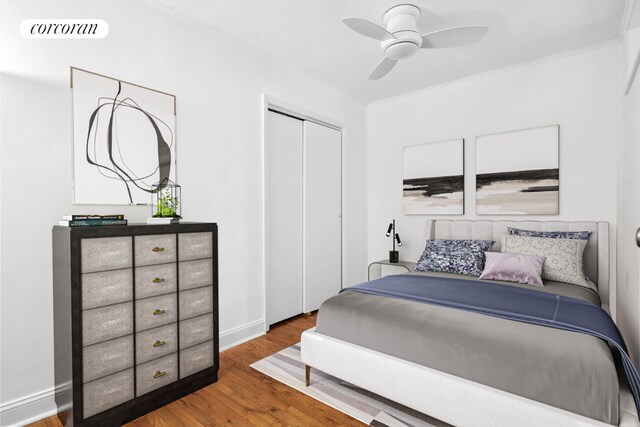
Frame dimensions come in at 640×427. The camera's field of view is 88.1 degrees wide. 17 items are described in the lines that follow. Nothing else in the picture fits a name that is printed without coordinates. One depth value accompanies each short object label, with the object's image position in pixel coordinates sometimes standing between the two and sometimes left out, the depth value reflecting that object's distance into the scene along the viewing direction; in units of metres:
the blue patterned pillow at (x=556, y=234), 2.93
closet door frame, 3.16
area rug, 1.87
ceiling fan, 2.27
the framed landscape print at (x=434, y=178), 3.81
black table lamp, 4.03
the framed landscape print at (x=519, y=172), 3.24
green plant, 2.20
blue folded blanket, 1.60
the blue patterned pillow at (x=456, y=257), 3.02
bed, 1.38
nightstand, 3.82
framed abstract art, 2.06
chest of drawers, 1.69
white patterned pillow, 2.66
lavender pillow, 2.62
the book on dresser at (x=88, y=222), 1.74
